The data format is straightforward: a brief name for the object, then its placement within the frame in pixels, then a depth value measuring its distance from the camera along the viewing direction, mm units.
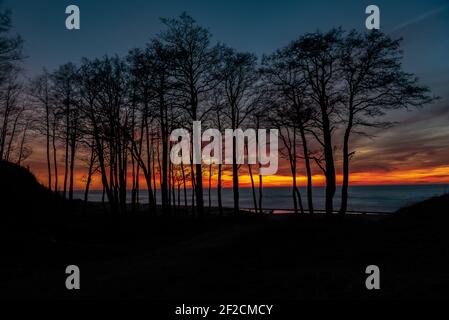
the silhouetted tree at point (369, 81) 16750
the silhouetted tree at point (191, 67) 19578
